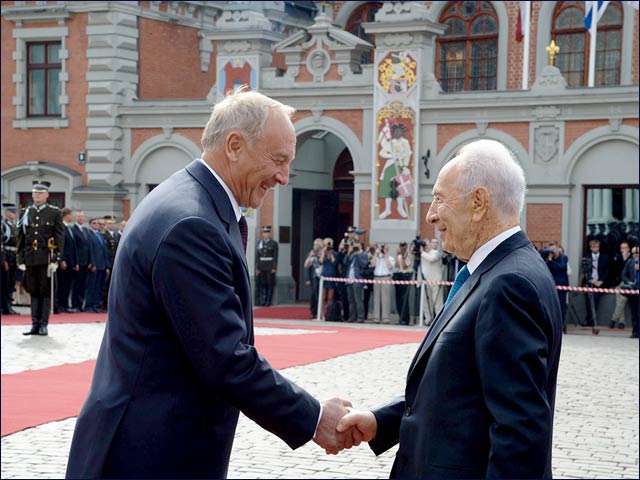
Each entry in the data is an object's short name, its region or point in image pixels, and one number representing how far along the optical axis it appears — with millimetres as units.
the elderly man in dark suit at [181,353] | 3781
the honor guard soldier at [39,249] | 16719
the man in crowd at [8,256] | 22188
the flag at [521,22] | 26172
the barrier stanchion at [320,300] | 23031
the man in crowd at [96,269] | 23266
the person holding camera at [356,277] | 22797
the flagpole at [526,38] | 25322
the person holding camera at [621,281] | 21136
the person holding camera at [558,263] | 21141
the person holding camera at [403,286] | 22328
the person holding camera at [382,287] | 22578
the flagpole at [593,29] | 25047
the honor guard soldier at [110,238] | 24109
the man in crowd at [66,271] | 22578
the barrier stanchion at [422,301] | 21625
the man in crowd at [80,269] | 22984
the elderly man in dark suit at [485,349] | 3484
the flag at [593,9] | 25125
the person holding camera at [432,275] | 21938
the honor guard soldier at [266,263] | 25750
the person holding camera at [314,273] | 23562
